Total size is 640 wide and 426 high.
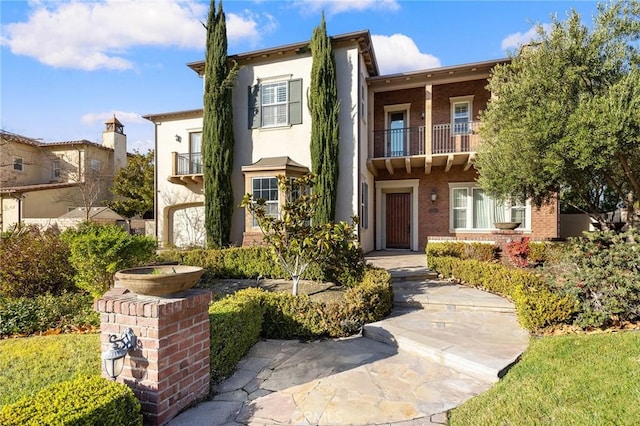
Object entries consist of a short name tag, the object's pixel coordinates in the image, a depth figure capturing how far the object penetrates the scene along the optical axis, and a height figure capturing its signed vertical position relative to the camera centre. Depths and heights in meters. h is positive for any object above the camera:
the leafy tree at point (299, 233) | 6.48 -0.44
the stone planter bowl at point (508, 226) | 9.52 -0.41
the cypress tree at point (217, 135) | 12.19 +2.84
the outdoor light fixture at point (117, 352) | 2.74 -1.17
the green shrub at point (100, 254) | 6.61 -0.88
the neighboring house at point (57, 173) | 19.38 +2.64
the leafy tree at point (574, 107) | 5.68 +2.00
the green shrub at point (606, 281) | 4.77 -1.04
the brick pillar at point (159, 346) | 2.84 -1.21
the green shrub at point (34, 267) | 7.03 -1.22
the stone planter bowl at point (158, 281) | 2.90 -0.63
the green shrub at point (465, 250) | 9.55 -1.14
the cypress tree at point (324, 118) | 11.09 +3.15
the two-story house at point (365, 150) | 11.52 +2.40
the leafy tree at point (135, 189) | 21.56 +1.46
